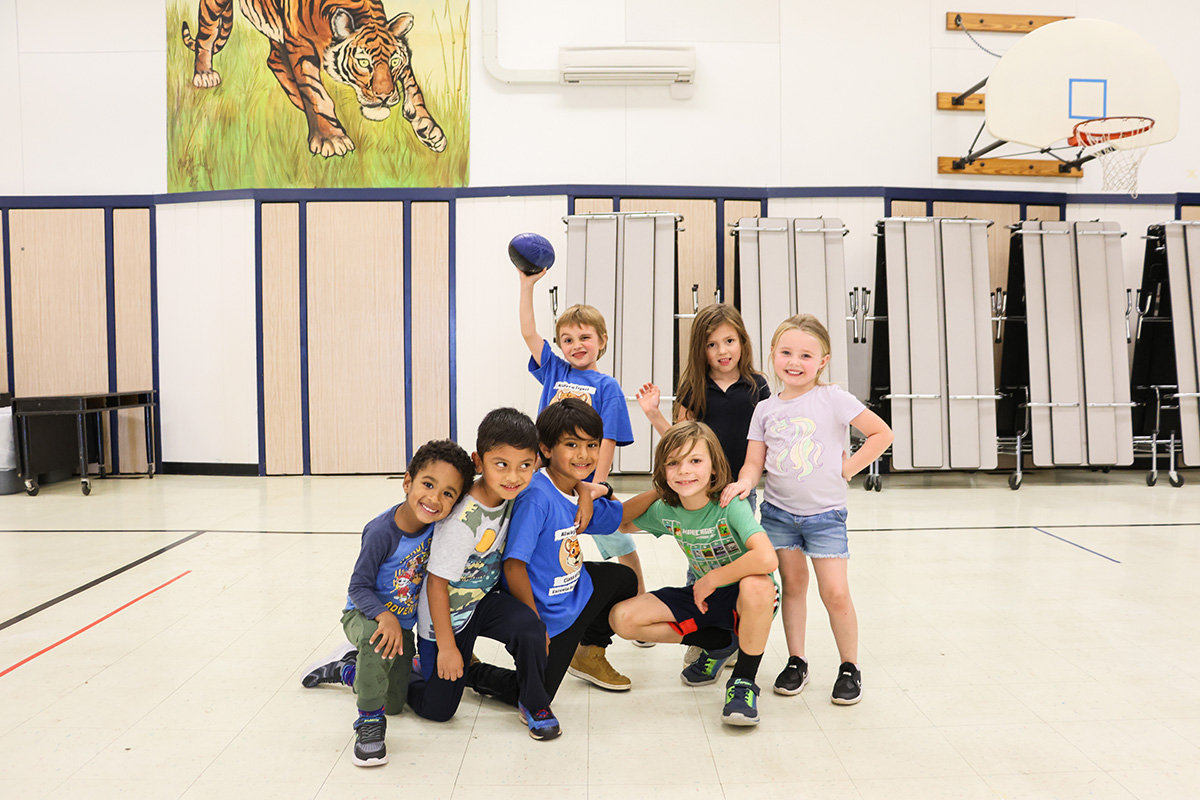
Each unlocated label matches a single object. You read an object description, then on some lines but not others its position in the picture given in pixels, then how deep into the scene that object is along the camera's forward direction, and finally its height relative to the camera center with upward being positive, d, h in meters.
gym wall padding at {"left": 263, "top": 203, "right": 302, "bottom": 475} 6.21 +0.69
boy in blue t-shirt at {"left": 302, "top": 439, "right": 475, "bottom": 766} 1.76 -0.40
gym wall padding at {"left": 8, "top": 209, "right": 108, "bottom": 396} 6.26 +1.02
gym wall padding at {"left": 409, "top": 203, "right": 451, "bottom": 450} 6.20 +0.79
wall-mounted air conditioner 5.92 +2.73
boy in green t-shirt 1.91 -0.44
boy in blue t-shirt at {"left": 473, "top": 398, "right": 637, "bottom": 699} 1.94 -0.36
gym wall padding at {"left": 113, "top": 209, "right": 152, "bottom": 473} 6.27 +0.83
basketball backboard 4.86 +2.06
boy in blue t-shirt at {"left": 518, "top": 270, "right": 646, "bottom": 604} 2.49 +0.10
